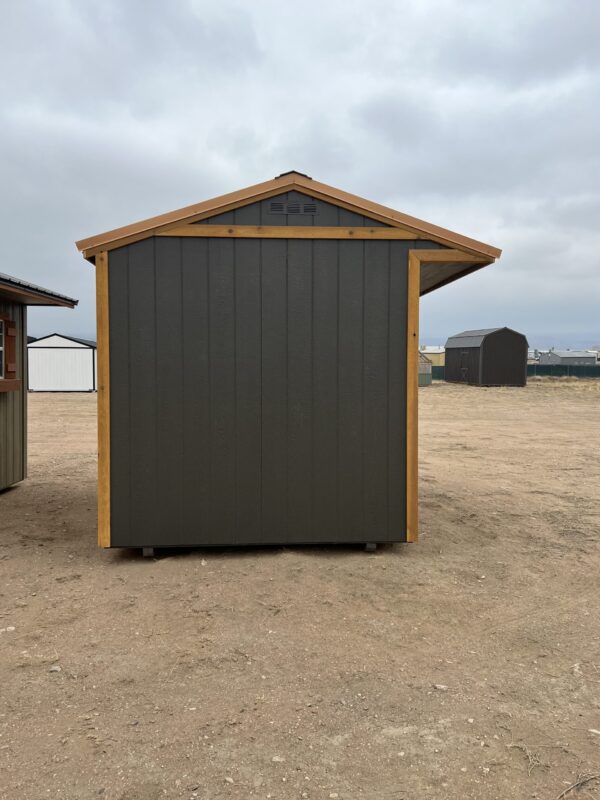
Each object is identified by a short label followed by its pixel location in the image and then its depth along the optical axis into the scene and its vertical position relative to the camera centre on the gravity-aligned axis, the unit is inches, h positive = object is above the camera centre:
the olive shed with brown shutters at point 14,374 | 283.0 -0.2
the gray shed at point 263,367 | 192.7 +2.2
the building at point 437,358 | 1946.0 +54.6
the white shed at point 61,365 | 1016.9 +14.5
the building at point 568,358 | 2568.4 +76.3
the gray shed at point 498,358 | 1170.0 +32.5
